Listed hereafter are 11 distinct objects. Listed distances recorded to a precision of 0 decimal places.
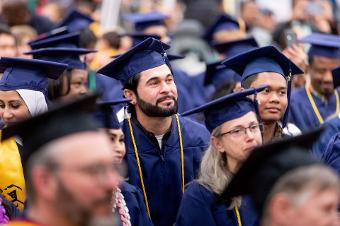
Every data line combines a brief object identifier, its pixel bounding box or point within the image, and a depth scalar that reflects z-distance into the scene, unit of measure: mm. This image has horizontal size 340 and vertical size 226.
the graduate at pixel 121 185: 12109
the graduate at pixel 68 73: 15578
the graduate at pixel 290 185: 7836
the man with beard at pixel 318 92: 17906
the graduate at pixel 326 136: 14422
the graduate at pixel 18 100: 12320
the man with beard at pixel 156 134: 13758
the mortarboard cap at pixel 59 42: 17391
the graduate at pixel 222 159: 11906
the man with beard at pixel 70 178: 7320
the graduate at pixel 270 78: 14062
